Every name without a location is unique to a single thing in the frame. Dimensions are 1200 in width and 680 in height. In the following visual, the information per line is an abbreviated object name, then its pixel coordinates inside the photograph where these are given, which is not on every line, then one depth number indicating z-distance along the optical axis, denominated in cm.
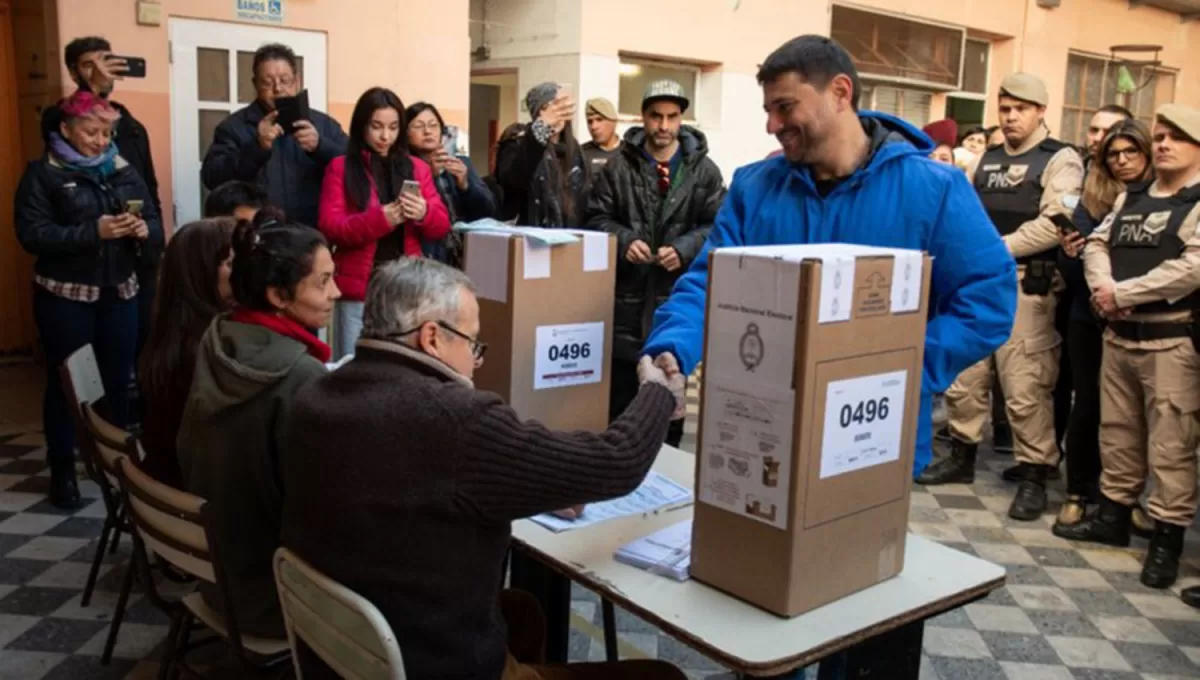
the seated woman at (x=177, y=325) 260
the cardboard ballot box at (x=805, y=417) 149
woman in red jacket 380
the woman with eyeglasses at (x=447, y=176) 428
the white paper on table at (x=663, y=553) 174
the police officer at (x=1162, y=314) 360
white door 539
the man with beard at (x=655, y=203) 395
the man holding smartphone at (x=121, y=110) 427
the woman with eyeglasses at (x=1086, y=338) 415
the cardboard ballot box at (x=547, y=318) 221
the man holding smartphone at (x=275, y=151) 407
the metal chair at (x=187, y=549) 199
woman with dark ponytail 213
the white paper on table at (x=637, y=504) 198
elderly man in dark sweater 153
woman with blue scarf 386
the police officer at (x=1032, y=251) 443
